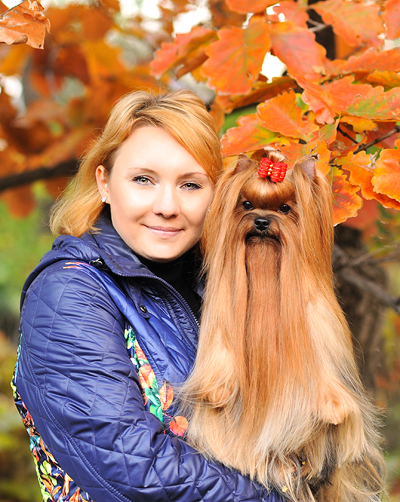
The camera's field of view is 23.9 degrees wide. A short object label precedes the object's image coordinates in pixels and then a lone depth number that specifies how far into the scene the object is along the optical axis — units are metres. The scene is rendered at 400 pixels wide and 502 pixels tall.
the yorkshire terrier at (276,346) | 1.05
